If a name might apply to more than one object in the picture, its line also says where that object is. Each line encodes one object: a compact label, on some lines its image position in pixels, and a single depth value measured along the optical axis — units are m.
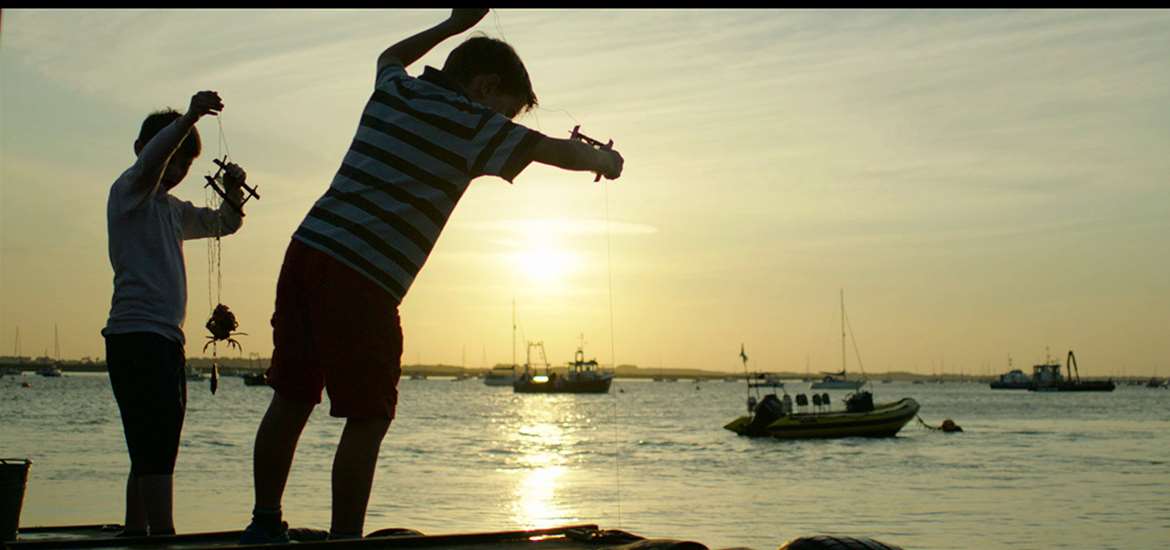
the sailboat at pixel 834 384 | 171.62
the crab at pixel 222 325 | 4.96
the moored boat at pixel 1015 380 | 177.25
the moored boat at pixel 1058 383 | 155.71
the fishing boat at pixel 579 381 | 127.88
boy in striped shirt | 3.59
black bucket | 4.70
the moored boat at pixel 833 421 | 42.69
